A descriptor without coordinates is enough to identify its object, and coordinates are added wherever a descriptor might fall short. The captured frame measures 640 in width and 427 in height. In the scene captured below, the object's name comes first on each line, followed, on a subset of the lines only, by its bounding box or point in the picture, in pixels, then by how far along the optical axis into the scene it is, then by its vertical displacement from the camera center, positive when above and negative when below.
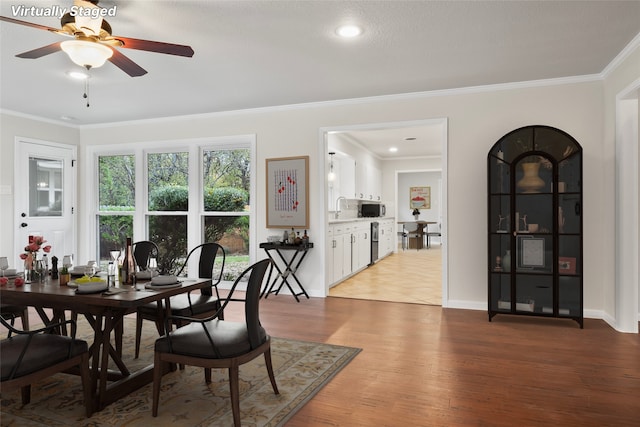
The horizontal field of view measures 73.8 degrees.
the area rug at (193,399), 2.38 -1.15
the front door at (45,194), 6.03 +0.28
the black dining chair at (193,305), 3.19 -0.72
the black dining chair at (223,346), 2.29 -0.74
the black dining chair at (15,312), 3.34 -0.80
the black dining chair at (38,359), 2.07 -0.76
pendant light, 7.51 +0.74
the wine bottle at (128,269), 2.97 -0.40
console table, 5.51 -0.69
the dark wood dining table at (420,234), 12.14 -0.61
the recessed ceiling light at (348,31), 3.29 +1.44
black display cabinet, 4.27 -0.12
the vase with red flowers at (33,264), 3.03 -0.37
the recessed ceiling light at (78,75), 4.36 +1.44
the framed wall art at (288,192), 5.71 +0.28
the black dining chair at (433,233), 12.84 -0.63
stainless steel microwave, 9.54 +0.06
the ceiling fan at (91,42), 2.63 +1.10
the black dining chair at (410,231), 12.23 -0.53
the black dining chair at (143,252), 4.00 -0.37
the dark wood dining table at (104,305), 2.50 -0.56
